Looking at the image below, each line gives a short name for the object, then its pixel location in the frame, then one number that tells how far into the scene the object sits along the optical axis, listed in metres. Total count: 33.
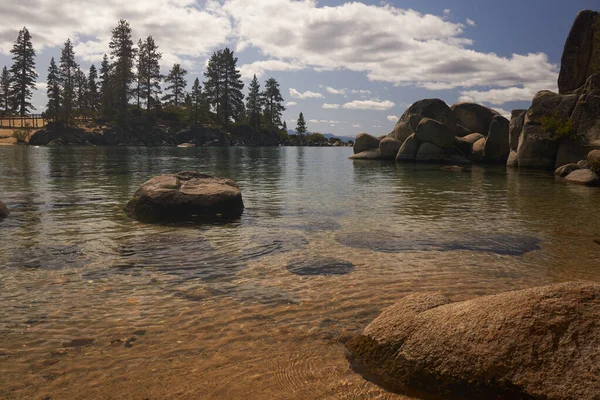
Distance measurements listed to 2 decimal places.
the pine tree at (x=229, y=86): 105.62
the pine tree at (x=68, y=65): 105.62
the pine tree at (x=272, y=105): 120.00
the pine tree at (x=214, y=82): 105.56
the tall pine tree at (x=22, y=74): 91.31
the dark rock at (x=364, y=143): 50.09
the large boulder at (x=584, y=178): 22.42
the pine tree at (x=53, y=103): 78.25
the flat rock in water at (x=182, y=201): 11.66
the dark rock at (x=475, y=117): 47.75
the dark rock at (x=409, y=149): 42.53
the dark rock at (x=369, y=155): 47.56
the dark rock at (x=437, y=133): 40.47
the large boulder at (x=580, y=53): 41.25
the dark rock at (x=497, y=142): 38.00
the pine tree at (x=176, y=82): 108.50
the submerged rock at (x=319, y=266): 7.32
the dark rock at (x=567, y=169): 26.95
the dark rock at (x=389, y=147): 46.22
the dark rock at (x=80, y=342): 4.61
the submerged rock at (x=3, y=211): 11.51
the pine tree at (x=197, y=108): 94.75
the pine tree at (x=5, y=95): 91.12
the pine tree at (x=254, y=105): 113.38
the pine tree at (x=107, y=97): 89.89
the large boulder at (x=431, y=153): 40.91
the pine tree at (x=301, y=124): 134.25
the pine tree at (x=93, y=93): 109.62
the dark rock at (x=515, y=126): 34.66
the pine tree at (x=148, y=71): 96.12
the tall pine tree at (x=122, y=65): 89.82
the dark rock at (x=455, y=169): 31.93
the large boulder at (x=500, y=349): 3.05
